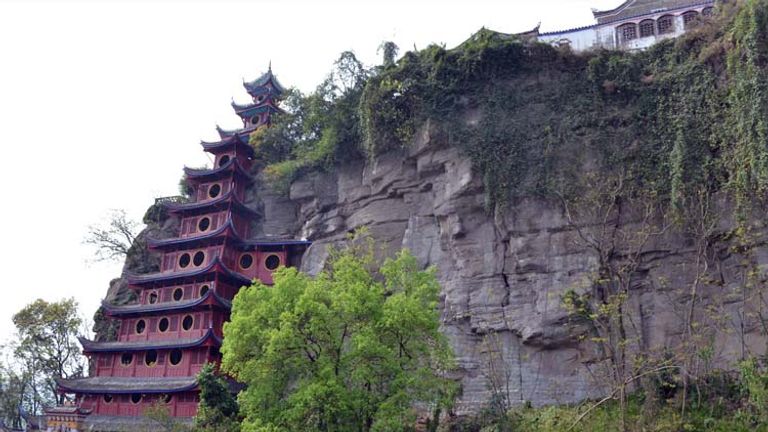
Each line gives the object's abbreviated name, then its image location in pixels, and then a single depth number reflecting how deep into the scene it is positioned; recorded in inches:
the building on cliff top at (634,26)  1066.1
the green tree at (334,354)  684.7
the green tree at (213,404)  885.8
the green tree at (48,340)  1369.3
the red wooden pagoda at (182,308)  1091.3
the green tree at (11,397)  1427.2
